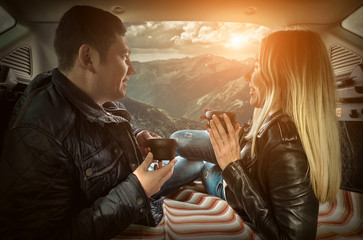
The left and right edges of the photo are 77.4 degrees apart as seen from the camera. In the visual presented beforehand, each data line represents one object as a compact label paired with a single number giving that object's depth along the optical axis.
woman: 0.94
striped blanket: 1.18
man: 0.81
